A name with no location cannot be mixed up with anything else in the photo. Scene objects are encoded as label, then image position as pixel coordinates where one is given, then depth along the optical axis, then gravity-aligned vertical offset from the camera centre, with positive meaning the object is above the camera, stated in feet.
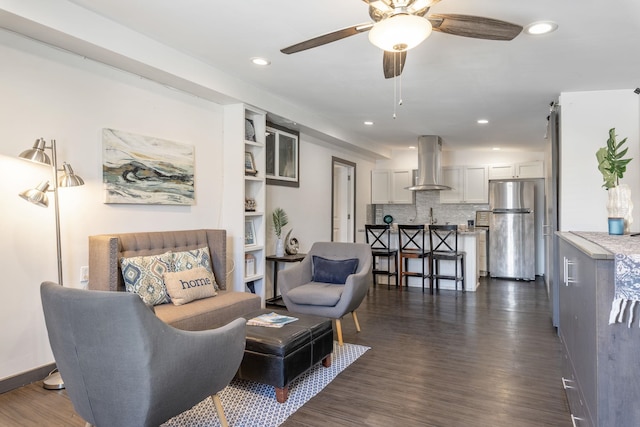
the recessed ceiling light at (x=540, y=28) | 8.63 +4.14
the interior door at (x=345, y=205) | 24.73 +0.36
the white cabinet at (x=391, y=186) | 26.42 +1.70
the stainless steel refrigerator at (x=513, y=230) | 23.08 -1.21
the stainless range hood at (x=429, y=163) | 21.80 +2.66
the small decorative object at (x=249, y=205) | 14.46 +0.23
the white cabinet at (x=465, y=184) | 24.85 +1.68
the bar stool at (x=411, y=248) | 19.71 -1.99
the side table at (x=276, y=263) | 15.65 -2.26
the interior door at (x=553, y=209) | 13.14 +0.02
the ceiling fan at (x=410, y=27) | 6.17 +3.20
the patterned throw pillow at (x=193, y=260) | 10.49 -1.36
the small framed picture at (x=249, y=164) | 14.29 +1.76
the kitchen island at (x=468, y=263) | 19.38 -2.69
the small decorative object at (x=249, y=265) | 14.23 -2.01
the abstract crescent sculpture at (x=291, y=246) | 17.30 -1.56
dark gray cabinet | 4.62 -1.80
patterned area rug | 7.20 -3.89
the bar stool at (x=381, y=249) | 20.54 -2.11
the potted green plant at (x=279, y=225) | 16.40 -0.61
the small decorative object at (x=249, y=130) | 14.49 +3.05
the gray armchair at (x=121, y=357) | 5.11 -2.03
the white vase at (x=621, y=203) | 8.52 +0.14
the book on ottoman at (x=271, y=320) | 8.88 -2.58
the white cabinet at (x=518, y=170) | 23.98 +2.47
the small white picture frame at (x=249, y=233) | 14.76 -0.84
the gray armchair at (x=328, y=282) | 11.32 -2.26
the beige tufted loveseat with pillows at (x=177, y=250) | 9.00 -1.43
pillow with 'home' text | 9.73 -1.91
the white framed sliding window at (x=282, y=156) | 16.26 +2.41
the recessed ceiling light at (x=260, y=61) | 11.17 +4.37
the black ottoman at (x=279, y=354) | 7.81 -2.99
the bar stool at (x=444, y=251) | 18.91 -2.05
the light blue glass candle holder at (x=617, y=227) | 8.38 -0.38
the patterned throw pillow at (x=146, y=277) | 9.37 -1.61
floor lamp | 8.12 +0.63
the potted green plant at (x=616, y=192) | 8.52 +0.38
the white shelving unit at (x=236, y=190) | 13.62 +0.74
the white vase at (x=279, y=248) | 16.39 -1.57
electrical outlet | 9.66 -1.54
